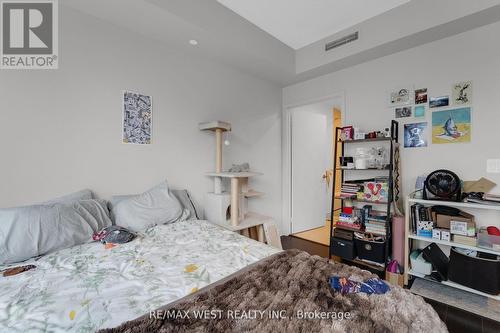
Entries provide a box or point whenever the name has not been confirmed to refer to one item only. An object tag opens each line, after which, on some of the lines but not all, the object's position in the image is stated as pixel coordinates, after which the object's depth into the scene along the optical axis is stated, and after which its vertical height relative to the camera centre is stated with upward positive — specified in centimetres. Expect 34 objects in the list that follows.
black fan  203 -18
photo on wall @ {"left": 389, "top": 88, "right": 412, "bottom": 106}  250 +77
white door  378 -6
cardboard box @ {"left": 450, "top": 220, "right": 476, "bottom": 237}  193 -54
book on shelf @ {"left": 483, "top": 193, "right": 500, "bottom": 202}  187 -26
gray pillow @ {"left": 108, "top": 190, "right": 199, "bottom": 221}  226 -38
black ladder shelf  231 -40
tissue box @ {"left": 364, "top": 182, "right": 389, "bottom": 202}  241 -28
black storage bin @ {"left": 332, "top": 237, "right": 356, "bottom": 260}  253 -94
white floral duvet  84 -56
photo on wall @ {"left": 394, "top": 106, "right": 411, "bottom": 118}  250 +60
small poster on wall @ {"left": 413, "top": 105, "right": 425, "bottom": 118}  241 +58
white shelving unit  182 -68
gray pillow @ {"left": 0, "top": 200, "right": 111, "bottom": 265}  132 -42
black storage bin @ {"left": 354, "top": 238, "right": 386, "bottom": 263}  235 -90
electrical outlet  203 +0
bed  81 -55
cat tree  245 -46
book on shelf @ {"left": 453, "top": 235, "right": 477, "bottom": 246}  191 -63
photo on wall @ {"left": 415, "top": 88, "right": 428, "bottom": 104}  240 +74
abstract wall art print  213 +44
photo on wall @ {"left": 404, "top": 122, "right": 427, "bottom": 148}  242 +33
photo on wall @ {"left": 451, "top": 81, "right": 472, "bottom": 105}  216 +70
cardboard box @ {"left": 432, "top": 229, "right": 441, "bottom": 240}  206 -62
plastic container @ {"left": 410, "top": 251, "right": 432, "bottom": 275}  213 -94
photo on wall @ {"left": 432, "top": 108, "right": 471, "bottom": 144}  217 +39
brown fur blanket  78 -55
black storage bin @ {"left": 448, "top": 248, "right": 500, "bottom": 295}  176 -86
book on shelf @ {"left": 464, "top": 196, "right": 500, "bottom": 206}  182 -29
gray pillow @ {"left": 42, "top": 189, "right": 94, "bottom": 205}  173 -26
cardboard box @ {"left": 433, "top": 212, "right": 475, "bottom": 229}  200 -47
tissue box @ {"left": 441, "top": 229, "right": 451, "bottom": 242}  202 -62
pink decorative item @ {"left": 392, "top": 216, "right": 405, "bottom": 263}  230 -73
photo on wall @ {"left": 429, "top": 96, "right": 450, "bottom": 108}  228 +65
